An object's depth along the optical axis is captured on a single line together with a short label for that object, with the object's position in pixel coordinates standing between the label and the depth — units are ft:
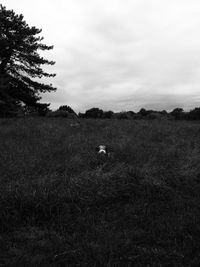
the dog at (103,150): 20.70
